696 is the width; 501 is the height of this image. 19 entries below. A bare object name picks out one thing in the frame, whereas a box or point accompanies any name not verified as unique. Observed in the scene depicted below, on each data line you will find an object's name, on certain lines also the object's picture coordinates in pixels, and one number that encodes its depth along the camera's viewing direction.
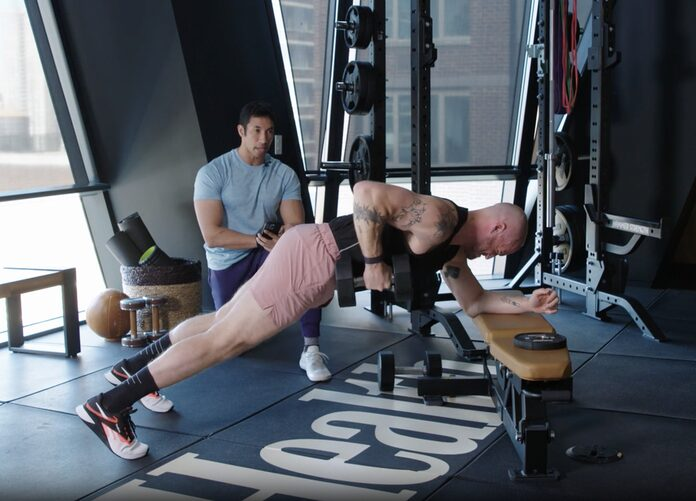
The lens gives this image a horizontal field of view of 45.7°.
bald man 2.61
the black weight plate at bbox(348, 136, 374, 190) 4.39
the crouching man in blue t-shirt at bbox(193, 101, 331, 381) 3.70
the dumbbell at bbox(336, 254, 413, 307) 2.64
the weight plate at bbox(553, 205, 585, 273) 4.95
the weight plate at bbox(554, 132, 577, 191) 4.86
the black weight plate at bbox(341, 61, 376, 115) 4.25
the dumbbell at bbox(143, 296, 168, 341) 4.15
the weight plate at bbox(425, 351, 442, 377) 3.30
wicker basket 4.24
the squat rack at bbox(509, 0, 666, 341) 4.35
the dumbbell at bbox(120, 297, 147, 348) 4.04
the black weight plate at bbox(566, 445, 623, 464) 2.58
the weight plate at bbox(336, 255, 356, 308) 2.65
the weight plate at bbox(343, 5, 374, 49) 4.21
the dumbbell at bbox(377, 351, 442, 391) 3.31
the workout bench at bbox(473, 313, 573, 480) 2.38
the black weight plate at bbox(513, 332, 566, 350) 2.48
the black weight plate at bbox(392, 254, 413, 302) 2.64
